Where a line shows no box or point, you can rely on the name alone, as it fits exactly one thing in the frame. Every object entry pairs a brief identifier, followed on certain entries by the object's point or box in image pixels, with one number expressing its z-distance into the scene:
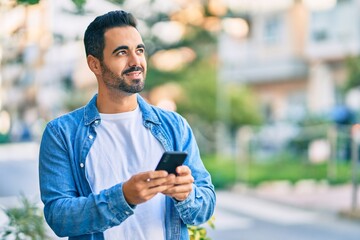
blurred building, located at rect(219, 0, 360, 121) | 32.56
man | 2.09
